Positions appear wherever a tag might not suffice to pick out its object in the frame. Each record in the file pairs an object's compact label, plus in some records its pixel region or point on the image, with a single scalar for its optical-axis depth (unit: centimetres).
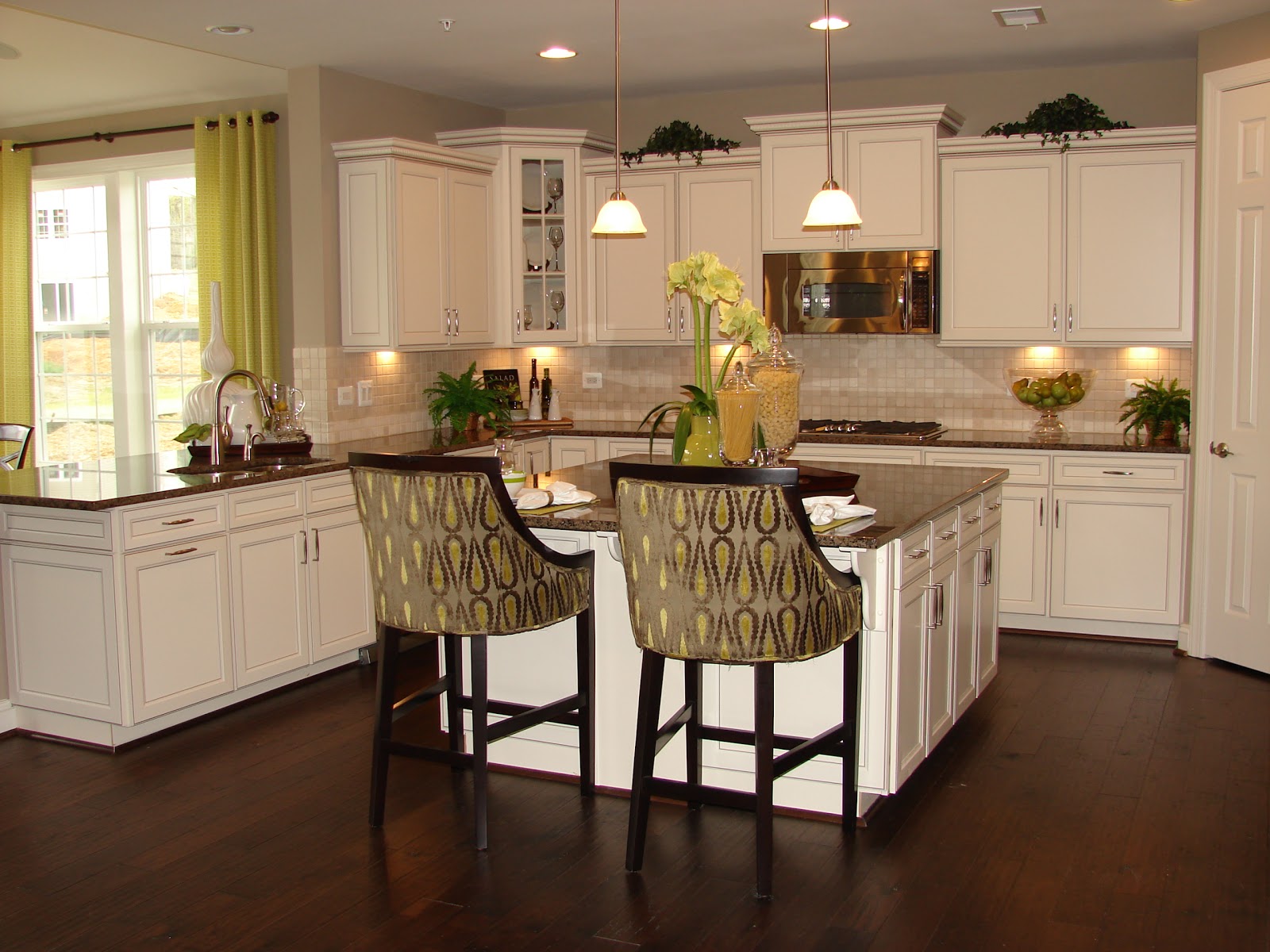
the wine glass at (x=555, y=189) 658
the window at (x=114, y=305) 743
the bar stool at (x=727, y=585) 287
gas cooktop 598
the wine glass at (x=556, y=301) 667
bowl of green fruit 584
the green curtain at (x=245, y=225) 684
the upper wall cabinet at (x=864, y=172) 590
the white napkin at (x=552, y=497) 365
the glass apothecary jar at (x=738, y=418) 366
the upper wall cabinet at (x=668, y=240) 634
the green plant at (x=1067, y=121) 567
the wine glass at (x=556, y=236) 665
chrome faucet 493
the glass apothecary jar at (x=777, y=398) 381
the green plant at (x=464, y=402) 628
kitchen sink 473
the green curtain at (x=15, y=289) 779
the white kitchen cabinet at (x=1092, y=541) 548
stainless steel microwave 600
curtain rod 683
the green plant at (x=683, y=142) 635
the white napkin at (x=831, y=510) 332
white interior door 492
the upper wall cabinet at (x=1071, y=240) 562
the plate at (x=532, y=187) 657
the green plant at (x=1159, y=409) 555
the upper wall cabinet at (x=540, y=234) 649
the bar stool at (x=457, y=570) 317
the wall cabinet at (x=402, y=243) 580
